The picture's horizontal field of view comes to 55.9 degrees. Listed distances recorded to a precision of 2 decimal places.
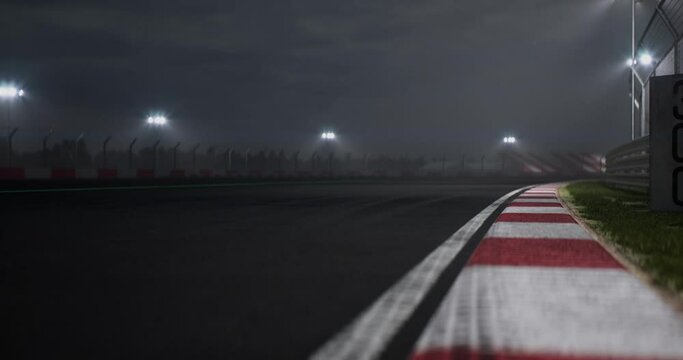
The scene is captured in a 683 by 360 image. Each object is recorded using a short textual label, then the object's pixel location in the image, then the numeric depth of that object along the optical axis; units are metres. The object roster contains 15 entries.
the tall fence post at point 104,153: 30.33
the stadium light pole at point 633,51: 20.07
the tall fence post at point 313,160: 47.66
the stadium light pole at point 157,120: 49.06
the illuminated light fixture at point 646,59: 15.85
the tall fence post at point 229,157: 39.28
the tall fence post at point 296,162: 46.56
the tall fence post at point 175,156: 35.81
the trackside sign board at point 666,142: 6.67
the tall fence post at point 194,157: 35.81
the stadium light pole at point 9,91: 36.38
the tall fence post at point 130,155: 31.21
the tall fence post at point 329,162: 53.30
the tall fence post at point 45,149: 28.28
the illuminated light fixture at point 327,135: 69.62
